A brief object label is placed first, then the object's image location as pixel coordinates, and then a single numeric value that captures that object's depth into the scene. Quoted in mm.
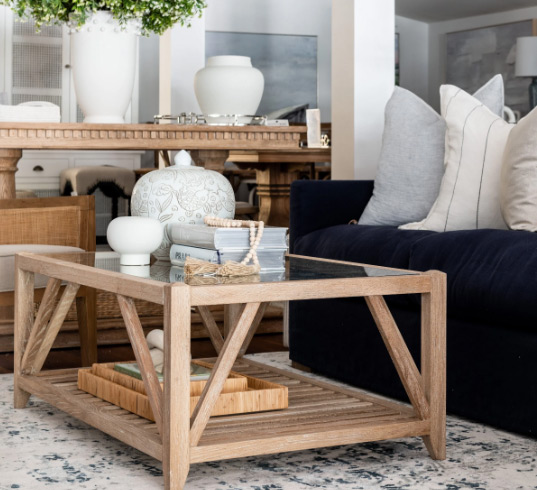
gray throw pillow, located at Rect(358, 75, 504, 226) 4553
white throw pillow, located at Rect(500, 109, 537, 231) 3756
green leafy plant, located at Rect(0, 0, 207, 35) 5137
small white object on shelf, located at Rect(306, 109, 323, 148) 8408
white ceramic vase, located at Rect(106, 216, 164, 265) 3432
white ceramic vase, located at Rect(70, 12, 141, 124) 5397
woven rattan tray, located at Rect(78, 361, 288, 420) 3011
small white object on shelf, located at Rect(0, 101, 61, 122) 5229
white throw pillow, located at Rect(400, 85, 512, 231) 4100
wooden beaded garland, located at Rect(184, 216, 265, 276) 2885
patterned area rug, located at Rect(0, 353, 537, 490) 2824
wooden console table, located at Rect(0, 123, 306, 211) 5258
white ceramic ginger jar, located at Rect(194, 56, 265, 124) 5770
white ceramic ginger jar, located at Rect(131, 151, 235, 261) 3773
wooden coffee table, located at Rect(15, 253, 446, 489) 2599
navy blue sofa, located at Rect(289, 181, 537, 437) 3291
